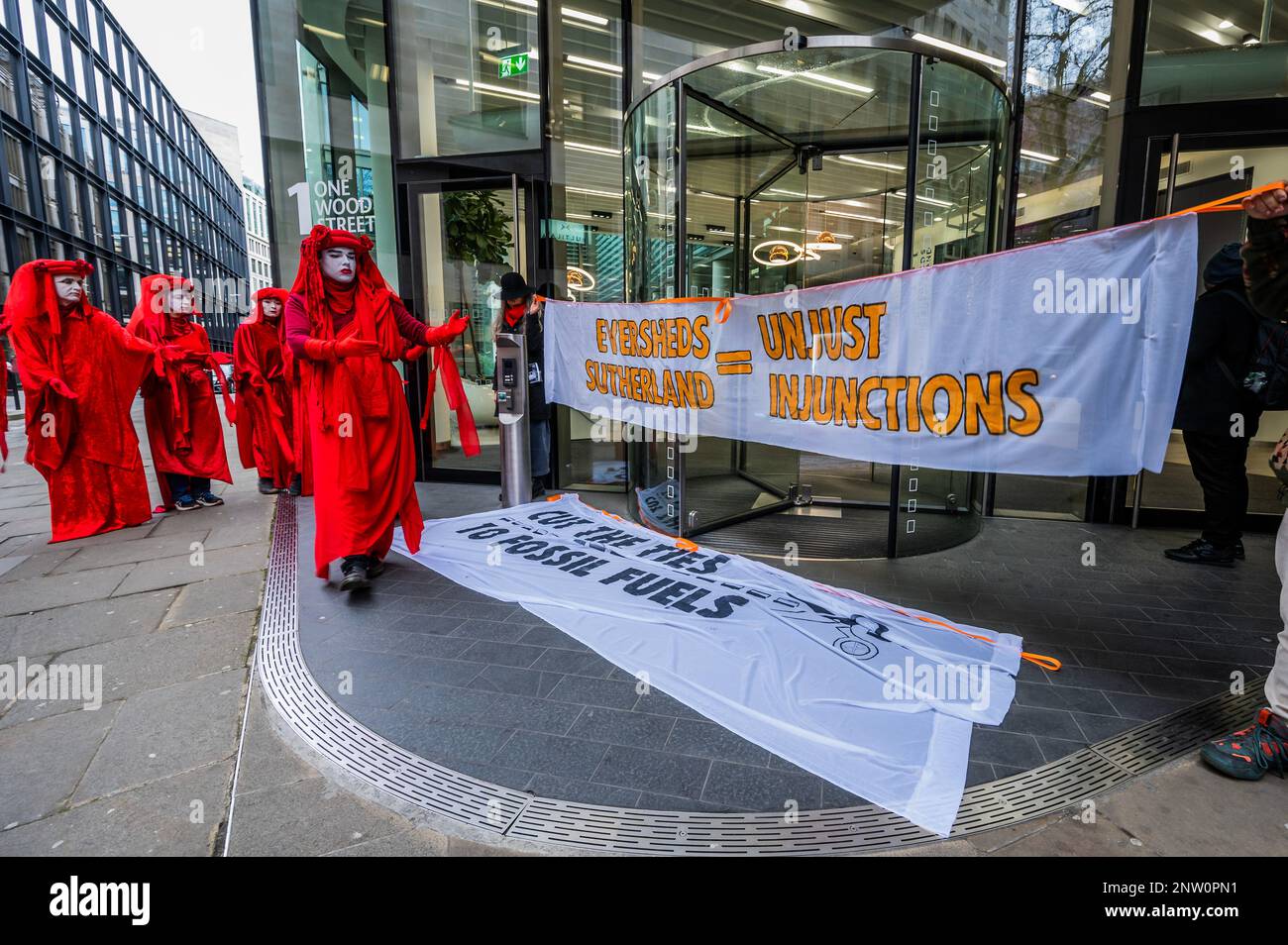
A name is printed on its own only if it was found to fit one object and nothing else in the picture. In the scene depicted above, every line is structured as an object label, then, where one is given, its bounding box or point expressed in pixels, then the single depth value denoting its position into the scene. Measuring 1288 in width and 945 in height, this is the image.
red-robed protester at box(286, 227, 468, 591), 3.77
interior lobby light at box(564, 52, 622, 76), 6.16
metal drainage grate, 1.79
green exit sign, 6.38
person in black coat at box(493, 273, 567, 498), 5.39
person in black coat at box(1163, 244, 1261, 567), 4.00
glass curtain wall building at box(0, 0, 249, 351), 18.78
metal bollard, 5.38
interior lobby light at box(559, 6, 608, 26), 6.07
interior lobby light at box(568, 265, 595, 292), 6.61
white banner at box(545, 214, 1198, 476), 2.66
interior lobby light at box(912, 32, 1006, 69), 5.09
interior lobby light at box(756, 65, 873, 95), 4.91
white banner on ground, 2.17
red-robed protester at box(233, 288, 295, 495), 6.47
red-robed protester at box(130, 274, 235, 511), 5.84
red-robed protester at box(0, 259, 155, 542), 4.75
